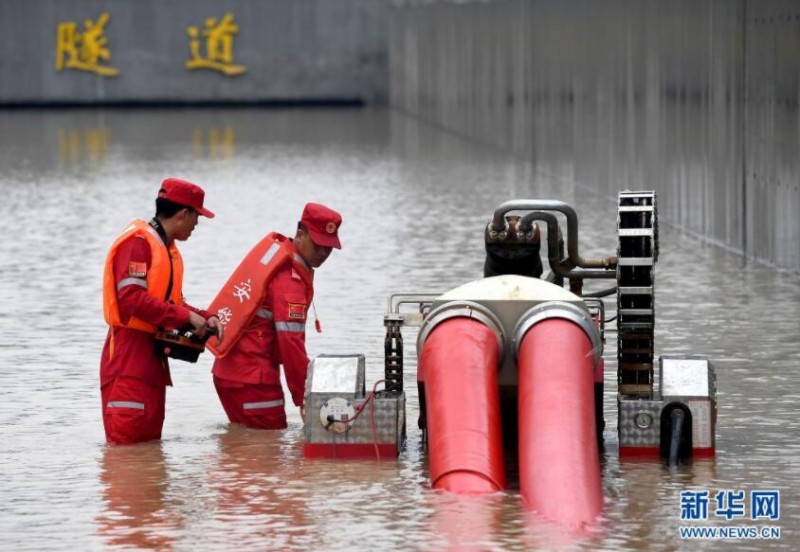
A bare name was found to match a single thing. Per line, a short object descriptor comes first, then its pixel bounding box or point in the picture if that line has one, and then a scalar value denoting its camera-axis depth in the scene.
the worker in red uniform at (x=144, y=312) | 17.25
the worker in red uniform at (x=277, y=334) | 17.78
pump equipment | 15.55
